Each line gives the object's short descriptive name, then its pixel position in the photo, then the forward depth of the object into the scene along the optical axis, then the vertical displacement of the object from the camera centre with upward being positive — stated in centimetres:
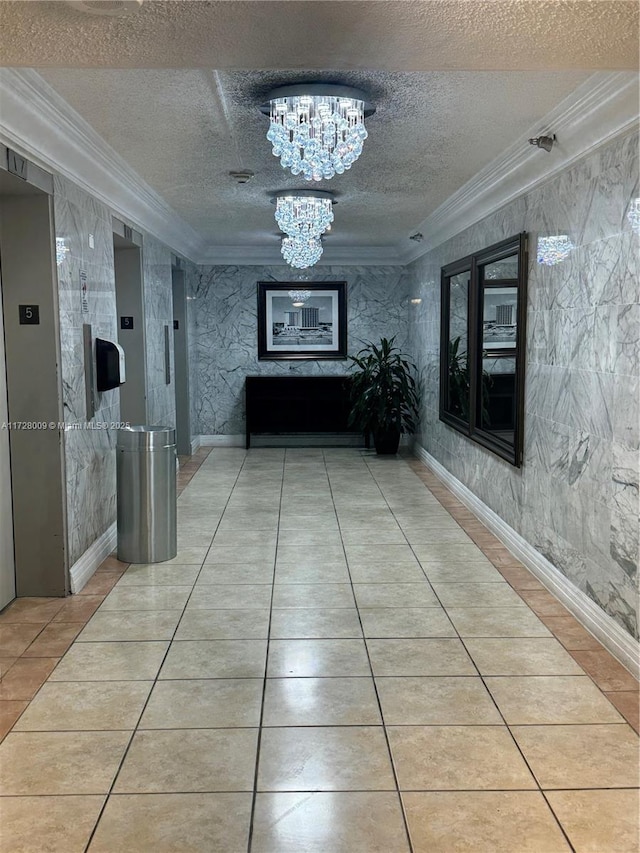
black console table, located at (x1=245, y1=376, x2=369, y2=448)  990 -81
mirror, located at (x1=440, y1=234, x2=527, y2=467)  507 -4
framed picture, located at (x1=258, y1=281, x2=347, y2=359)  1009 +29
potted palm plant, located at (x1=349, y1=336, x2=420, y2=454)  914 -68
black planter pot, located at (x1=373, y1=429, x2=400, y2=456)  929 -122
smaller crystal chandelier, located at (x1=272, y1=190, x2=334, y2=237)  587 +101
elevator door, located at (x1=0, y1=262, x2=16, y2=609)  412 -96
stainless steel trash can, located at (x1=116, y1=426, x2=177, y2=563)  484 -97
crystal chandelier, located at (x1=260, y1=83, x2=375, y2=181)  349 +101
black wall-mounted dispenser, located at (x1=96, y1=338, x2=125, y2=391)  491 -13
